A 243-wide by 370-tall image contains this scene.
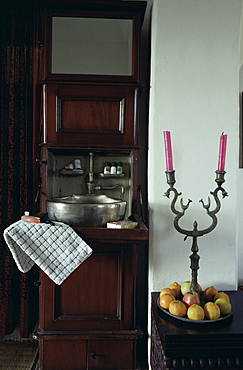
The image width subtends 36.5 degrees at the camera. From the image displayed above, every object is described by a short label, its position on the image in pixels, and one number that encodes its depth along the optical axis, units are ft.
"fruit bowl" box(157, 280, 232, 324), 5.02
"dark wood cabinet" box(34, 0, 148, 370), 6.69
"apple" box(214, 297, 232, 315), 5.21
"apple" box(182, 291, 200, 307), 5.19
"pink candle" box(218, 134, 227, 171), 5.35
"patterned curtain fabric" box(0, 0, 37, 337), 7.95
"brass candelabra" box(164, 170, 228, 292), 5.37
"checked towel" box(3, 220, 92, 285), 5.73
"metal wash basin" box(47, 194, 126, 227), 6.15
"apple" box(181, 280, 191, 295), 5.57
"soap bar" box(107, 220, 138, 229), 5.99
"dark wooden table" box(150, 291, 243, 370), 4.75
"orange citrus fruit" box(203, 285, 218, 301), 5.55
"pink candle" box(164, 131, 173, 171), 5.29
